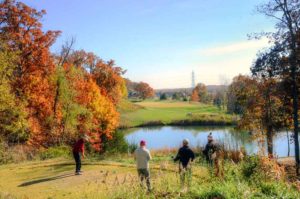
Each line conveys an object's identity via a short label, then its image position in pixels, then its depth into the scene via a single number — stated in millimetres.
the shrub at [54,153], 21216
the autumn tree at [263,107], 21844
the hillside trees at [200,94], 127812
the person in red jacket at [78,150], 14286
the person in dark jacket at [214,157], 9789
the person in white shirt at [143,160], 10688
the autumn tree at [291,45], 18531
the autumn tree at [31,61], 26531
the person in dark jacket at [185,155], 11195
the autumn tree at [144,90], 153000
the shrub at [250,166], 9742
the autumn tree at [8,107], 19344
